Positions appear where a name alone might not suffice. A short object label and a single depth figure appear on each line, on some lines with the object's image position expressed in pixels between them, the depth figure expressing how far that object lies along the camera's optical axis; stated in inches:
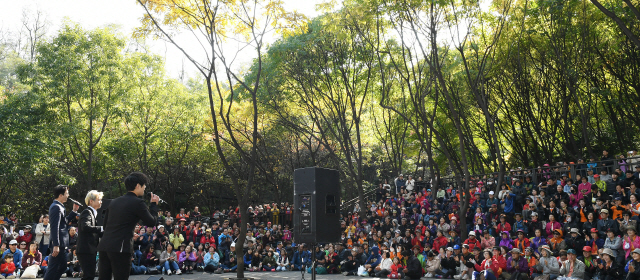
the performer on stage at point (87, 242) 202.5
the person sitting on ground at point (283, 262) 582.9
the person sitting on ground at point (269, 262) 581.3
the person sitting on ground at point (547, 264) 380.7
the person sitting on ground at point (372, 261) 513.2
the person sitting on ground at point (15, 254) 495.8
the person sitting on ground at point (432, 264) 474.3
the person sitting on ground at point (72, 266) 492.4
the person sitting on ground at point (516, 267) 394.0
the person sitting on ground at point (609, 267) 349.7
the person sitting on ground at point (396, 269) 484.4
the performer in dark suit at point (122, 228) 165.8
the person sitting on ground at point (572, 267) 361.4
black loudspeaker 303.6
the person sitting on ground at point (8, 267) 479.5
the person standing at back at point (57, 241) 221.0
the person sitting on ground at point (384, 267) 497.0
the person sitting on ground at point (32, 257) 500.4
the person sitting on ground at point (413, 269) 466.2
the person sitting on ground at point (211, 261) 557.3
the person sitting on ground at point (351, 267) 530.6
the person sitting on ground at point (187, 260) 551.5
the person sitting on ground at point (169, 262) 529.2
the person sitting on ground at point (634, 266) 331.9
